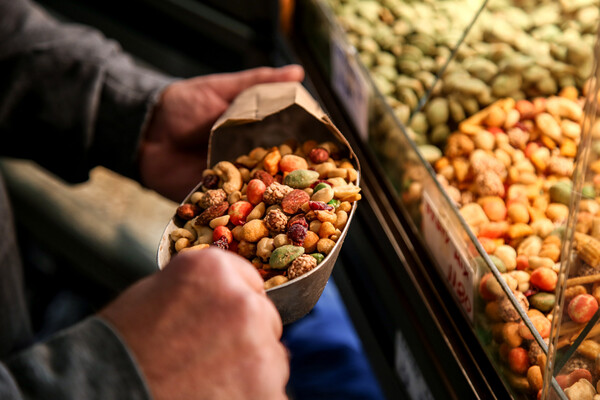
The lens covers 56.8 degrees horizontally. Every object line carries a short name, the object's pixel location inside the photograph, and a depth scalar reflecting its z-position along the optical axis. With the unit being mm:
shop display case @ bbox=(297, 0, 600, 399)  545
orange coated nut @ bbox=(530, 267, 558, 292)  594
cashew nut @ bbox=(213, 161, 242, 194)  558
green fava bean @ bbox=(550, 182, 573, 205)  698
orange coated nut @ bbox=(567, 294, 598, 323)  478
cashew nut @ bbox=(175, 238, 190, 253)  513
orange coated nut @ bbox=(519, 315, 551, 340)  542
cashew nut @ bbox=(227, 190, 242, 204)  547
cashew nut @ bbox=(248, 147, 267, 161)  595
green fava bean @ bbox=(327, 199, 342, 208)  520
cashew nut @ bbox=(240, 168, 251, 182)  578
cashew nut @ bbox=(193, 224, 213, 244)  519
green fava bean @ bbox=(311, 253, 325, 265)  483
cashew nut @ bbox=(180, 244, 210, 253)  494
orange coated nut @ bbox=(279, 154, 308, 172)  564
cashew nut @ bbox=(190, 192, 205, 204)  567
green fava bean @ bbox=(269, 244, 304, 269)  478
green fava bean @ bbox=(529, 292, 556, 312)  578
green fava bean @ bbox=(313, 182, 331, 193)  526
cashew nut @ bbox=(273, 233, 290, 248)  499
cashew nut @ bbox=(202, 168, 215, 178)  581
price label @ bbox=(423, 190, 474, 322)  629
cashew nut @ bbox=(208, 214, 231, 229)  524
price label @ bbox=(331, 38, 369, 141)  903
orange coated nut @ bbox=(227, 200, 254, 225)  535
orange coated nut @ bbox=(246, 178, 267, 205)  543
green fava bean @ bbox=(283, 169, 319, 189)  539
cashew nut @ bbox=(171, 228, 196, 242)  521
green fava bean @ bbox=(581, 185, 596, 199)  498
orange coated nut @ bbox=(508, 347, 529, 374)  553
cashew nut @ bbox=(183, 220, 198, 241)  531
